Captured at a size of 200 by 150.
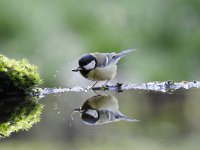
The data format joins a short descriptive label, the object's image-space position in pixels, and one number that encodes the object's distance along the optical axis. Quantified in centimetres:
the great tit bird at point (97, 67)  867
